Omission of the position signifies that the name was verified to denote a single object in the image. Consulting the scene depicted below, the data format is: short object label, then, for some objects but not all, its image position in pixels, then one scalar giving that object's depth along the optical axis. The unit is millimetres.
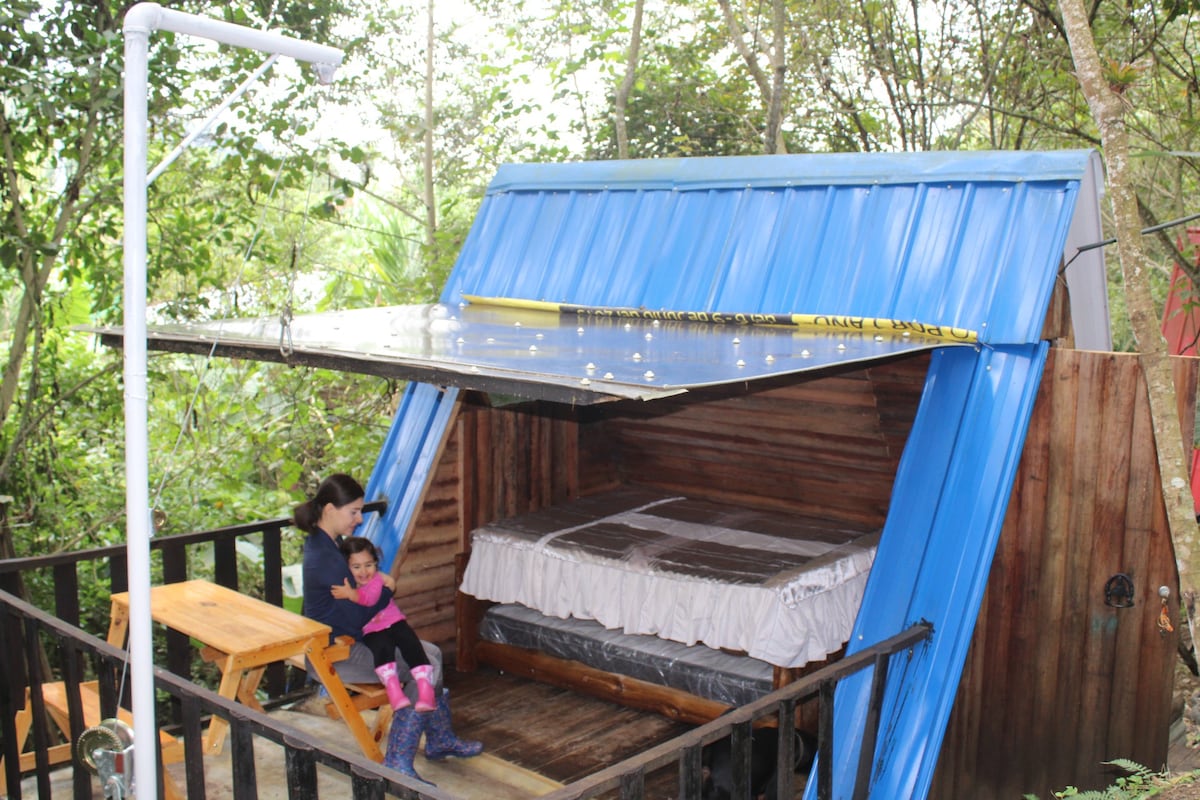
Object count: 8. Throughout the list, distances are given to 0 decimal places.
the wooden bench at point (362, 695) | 4793
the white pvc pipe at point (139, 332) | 2850
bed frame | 5605
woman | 4906
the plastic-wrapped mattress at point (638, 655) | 5516
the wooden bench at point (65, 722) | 4320
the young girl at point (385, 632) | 4809
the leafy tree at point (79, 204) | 6980
